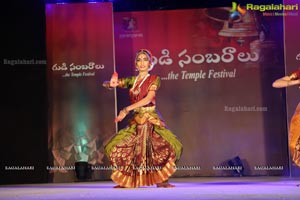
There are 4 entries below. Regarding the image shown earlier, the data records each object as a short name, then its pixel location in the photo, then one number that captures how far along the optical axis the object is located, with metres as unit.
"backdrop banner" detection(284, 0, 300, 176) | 10.84
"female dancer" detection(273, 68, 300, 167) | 8.97
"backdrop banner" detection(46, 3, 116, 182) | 11.14
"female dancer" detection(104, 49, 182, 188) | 8.95
